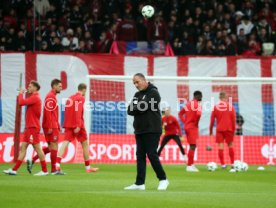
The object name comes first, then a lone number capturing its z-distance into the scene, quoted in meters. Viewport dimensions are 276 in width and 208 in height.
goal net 23.09
